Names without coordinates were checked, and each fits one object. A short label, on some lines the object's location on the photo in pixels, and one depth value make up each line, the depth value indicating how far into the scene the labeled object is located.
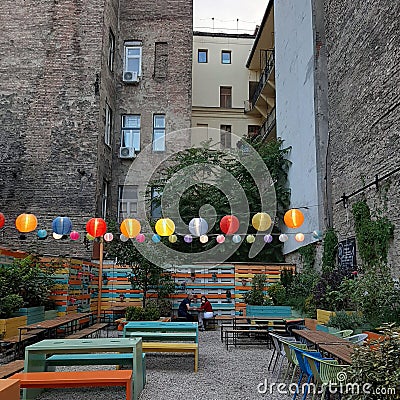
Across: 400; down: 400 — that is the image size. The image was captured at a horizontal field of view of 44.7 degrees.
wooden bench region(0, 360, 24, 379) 6.53
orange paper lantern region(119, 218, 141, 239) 12.07
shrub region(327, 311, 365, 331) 9.44
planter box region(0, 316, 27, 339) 9.77
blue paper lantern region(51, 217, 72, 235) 11.55
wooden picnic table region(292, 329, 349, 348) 7.44
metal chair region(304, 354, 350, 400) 5.30
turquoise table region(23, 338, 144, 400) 6.72
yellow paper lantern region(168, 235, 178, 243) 14.45
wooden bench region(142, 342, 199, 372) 8.51
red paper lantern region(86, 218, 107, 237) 11.58
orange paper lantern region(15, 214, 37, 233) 11.13
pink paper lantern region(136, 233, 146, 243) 14.11
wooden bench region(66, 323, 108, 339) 10.73
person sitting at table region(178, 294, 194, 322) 14.94
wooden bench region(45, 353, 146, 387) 6.78
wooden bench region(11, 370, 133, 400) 5.69
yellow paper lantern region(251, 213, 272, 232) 11.98
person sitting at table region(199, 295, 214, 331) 14.92
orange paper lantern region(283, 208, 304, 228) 11.62
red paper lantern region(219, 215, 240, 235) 11.93
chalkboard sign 12.85
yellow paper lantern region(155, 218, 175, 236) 11.99
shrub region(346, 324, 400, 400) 4.05
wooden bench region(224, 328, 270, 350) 12.14
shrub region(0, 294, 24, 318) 10.30
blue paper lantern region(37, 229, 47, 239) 13.57
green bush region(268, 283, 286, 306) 15.15
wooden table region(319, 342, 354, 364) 6.10
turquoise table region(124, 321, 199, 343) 9.06
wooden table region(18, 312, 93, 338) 9.75
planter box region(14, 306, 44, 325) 11.20
